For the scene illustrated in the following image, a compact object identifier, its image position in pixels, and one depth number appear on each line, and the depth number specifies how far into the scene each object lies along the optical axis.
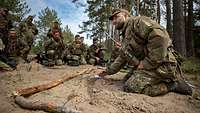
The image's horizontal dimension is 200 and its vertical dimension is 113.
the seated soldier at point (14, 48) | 4.77
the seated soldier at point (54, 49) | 5.11
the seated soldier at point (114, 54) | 5.28
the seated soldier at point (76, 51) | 5.33
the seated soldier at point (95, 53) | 5.63
